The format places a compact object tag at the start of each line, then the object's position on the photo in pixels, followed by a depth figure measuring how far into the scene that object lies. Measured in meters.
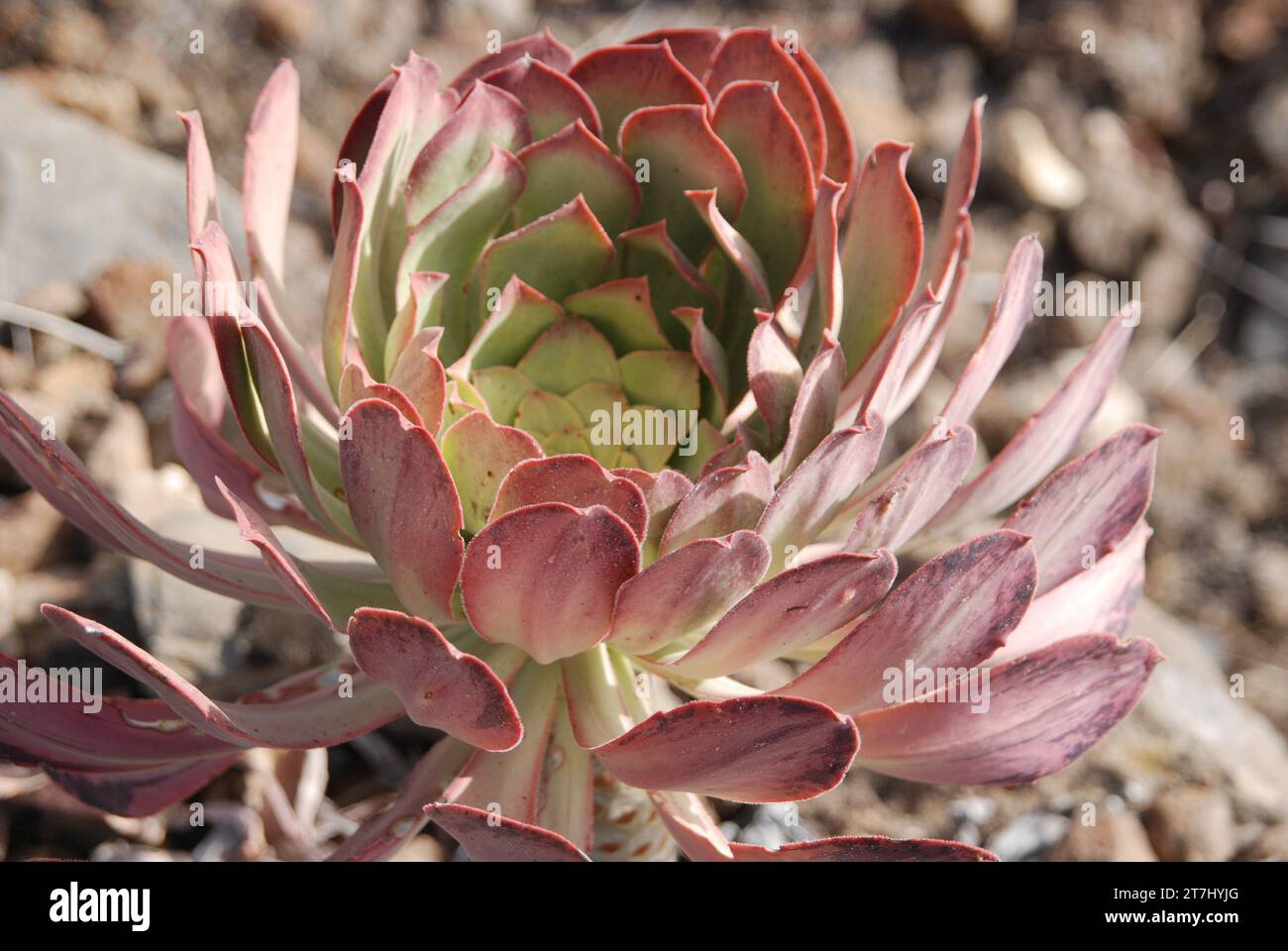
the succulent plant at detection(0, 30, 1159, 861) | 0.45
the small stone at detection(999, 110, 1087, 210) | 0.82
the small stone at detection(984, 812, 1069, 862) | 0.56
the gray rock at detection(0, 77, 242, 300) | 0.64
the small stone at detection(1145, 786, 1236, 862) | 0.55
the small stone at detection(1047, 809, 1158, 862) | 0.54
